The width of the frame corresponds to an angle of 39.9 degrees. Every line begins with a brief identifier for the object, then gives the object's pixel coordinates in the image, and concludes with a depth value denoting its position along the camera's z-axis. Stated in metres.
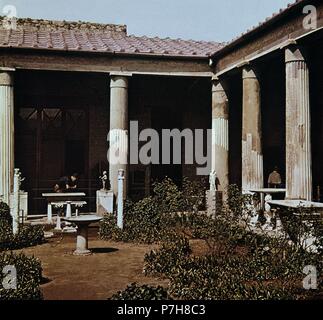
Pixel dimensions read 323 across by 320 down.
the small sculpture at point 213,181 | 14.87
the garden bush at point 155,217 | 11.60
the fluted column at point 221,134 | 15.09
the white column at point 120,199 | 12.17
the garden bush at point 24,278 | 6.03
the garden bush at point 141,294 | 5.66
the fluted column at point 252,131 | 12.90
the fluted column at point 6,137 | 13.56
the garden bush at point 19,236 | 10.33
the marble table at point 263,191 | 11.73
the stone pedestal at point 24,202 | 14.04
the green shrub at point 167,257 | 8.09
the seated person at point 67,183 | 16.26
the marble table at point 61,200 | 13.95
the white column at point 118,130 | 14.24
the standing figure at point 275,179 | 15.44
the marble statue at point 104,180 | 13.97
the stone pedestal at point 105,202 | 13.98
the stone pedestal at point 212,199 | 14.59
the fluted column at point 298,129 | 10.54
